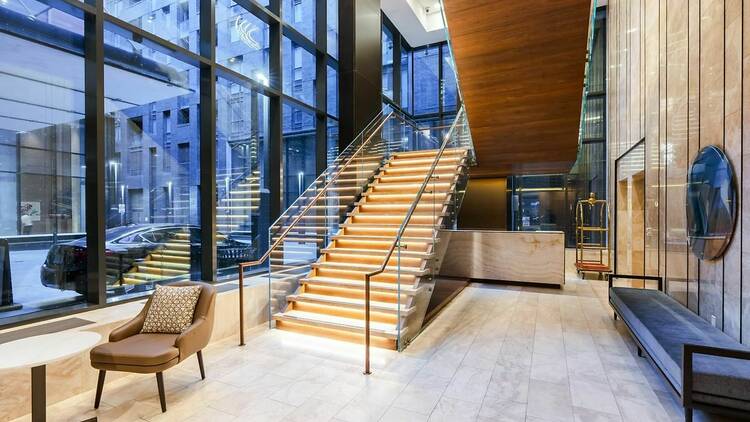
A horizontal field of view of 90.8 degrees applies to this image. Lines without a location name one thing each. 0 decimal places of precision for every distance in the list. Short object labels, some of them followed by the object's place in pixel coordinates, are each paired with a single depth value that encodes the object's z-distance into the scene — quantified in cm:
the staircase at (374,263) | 452
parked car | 384
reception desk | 737
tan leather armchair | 286
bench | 238
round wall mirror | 331
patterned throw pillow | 343
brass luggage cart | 988
